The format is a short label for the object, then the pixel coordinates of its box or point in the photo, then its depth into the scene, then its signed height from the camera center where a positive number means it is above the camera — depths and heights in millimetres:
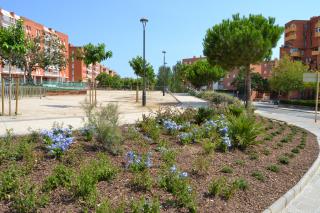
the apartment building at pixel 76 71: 112625 +4365
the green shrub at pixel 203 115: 10414 -1007
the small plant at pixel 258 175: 5719 -1652
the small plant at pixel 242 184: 5116 -1620
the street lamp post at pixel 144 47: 23109 +2686
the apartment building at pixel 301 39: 73250 +11094
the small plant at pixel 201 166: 5641 -1466
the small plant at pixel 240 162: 6477 -1587
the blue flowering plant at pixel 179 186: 4227 -1490
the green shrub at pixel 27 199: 3742 -1425
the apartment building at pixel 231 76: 97500 +2954
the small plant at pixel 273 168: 6328 -1663
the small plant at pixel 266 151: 7731 -1631
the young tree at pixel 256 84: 77500 +392
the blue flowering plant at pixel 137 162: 5314 -1340
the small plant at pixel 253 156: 7095 -1608
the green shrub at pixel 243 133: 7754 -1191
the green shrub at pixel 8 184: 4066 -1337
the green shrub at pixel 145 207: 3809 -1495
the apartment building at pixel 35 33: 65425 +12269
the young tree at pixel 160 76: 101625 +2997
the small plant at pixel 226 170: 5918 -1588
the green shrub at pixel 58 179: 4352 -1358
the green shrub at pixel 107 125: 6164 -843
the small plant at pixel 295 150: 8212 -1691
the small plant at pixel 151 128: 7596 -1117
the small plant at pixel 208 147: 6805 -1352
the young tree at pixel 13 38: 13234 +1859
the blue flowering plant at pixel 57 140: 5445 -1065
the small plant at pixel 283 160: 7032 -1661
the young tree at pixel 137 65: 33934 +2038
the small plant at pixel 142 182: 4703 -1472
